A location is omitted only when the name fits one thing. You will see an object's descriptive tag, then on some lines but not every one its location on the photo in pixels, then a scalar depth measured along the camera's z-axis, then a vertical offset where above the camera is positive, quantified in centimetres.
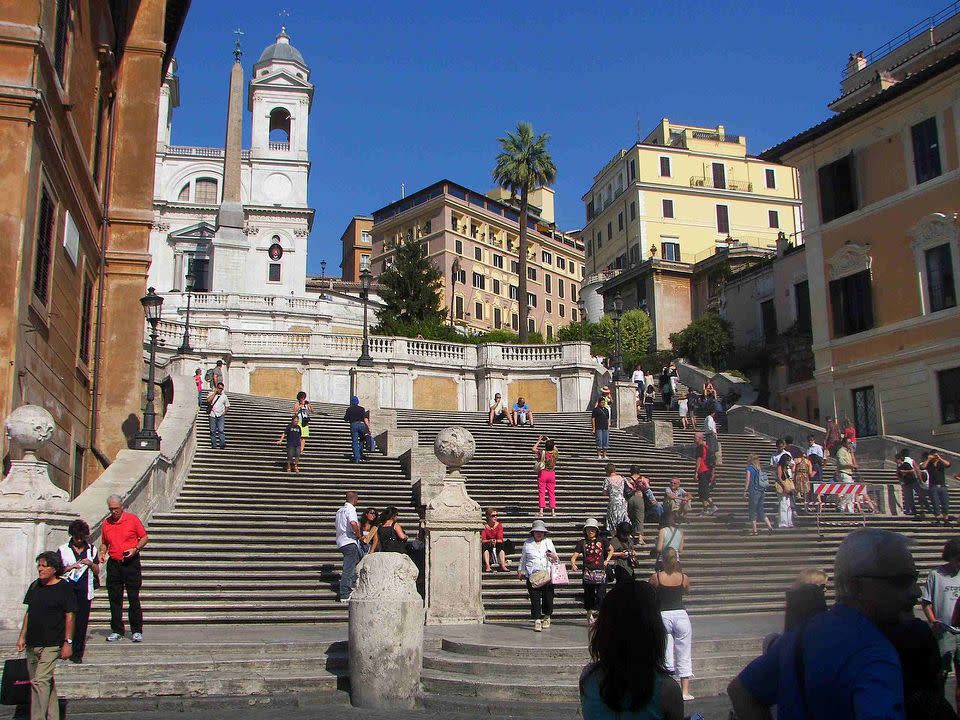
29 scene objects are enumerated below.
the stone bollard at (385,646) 970 -117
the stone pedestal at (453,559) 1285 -42
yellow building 6644 +2248
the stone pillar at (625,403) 3144 +391
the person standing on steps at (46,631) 782 -80
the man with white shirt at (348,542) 1434 -19
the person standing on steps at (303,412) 2282 +273
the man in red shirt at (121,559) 1113 -31
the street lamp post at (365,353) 3306 +602
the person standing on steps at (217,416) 2189 +257
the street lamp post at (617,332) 3120 +641
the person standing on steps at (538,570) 1255 -56
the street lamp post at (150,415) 1784 +227
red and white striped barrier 2044 +69
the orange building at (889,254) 2936 +860
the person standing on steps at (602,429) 2531 +247
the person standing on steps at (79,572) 994 -40
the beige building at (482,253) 9444 +2798
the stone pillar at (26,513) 1142 +25
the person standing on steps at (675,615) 966 -90
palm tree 6397 +2378
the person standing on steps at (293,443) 2028 +179
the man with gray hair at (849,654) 318 -45
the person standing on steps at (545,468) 1900 +115
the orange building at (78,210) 1407 +578
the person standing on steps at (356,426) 2172 +229
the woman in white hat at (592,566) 1293 -54
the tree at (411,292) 6600 +1611
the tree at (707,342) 4697 +874
